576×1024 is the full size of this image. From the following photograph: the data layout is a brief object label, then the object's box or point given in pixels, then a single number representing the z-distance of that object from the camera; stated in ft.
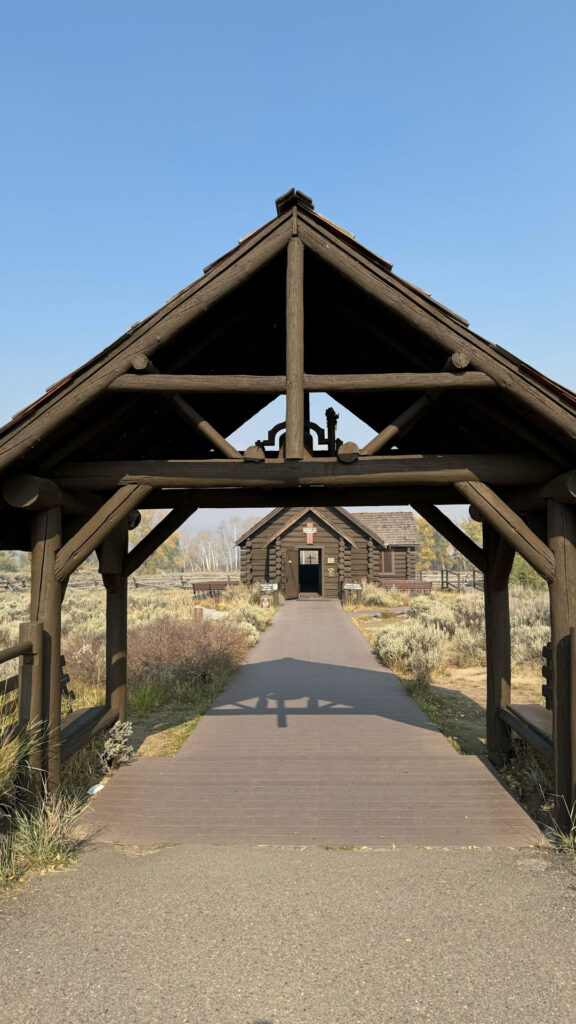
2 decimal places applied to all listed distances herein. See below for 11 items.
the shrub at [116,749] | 21.18
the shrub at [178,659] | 33.53
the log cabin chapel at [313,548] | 91.91
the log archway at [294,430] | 15.85
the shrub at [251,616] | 60.70
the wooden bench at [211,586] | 96.95
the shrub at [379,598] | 80.53
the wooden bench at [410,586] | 96.68
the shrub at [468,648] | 43.80
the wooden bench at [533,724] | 16.90
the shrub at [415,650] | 40.32
